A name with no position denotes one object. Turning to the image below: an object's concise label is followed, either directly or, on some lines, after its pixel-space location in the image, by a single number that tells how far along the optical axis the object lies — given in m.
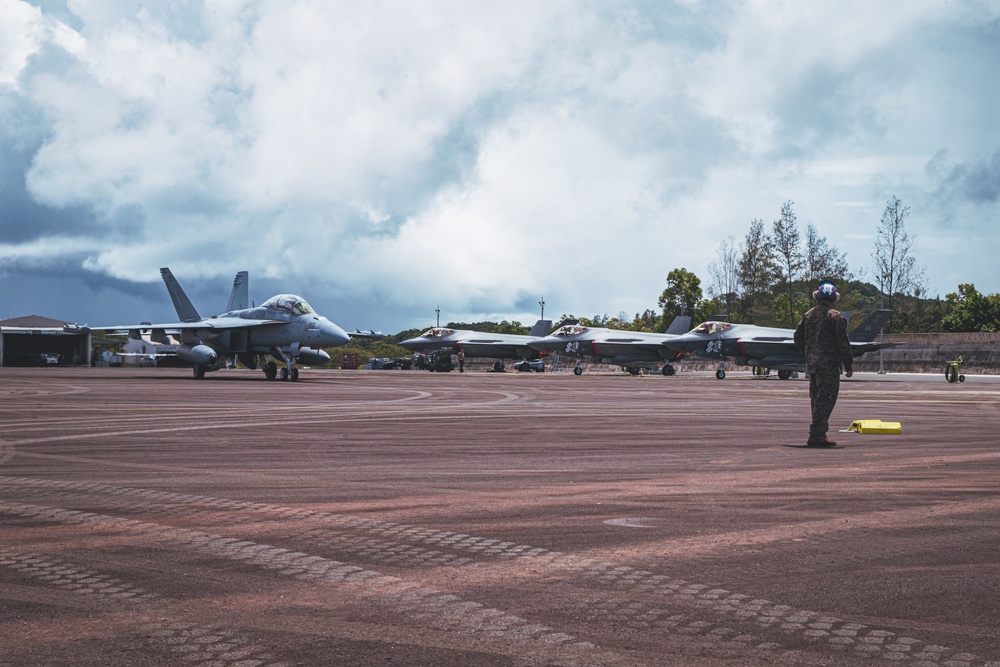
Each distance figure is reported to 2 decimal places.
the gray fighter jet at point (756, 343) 48.06
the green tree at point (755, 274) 92.50
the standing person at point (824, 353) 10.55
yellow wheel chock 12.37
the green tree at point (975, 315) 98.00
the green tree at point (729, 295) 98.38
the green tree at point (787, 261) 88.75
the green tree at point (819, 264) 87.38
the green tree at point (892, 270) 80.69
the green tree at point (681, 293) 100.69
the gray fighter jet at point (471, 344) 68.81
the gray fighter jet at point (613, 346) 57.53
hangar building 93.81
